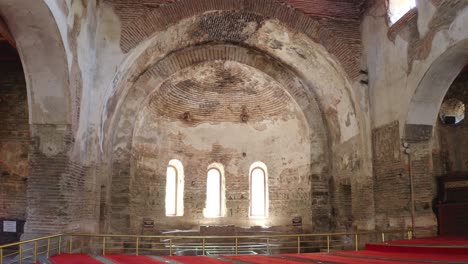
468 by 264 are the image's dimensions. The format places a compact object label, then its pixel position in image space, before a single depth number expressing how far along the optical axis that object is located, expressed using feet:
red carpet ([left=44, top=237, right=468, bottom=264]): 23.65
